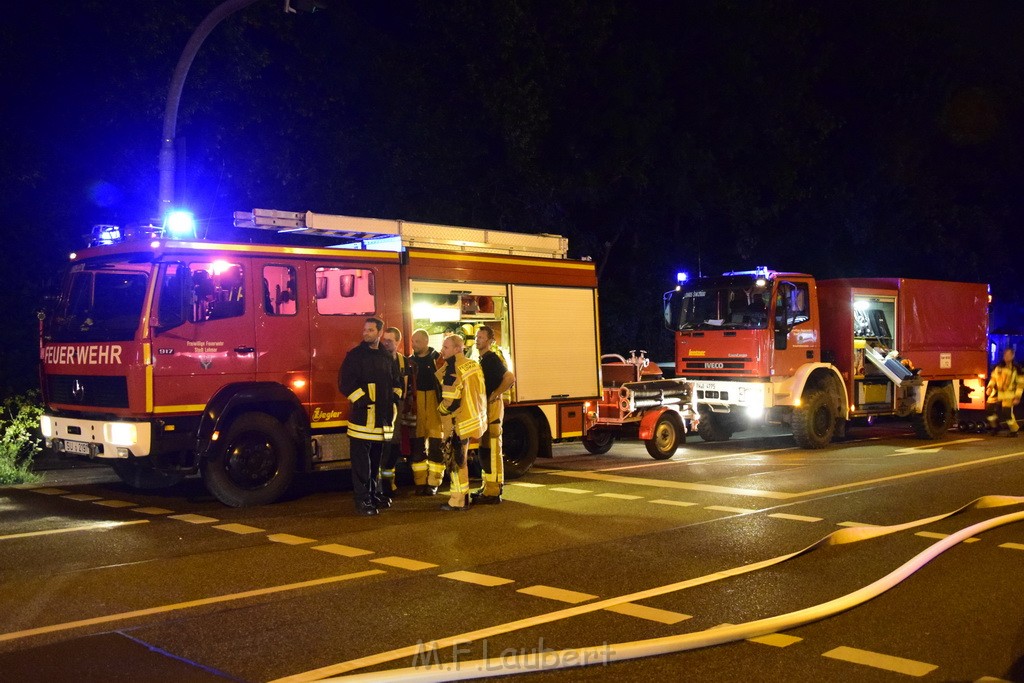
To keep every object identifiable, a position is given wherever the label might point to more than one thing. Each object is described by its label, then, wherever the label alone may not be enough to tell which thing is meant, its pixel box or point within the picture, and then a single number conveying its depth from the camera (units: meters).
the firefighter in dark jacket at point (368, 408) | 10.20
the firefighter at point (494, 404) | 10.79
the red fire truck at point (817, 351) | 16.61
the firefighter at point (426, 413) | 11.49
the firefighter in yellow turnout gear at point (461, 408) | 10.45
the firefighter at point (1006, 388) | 18.25
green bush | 12.69
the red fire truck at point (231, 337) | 10.41
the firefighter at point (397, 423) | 10.99
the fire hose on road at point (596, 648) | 5.15
